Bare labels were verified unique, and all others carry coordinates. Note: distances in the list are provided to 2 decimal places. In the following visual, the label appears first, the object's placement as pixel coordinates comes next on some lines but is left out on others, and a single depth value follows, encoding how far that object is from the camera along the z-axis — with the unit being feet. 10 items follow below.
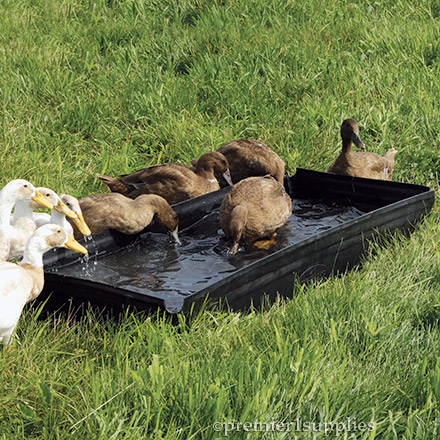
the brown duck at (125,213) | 32.71
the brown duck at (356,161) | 40.27
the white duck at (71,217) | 30.53
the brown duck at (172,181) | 38.24
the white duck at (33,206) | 29.53
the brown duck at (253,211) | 32.76
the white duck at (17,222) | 27.75
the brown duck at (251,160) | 40.52
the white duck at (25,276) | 21.15
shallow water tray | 25.05
